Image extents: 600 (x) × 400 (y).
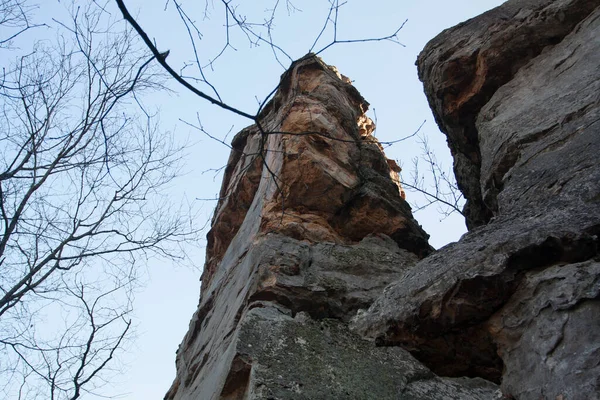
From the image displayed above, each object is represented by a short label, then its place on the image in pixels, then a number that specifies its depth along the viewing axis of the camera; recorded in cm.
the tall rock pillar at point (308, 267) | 341
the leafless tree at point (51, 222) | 564
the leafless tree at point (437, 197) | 772
